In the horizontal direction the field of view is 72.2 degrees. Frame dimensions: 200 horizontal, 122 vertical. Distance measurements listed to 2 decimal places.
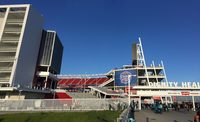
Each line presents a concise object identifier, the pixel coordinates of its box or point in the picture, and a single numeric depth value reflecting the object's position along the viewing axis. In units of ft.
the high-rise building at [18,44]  119.65
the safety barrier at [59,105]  67.51
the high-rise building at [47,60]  157.86
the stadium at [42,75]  68.94
